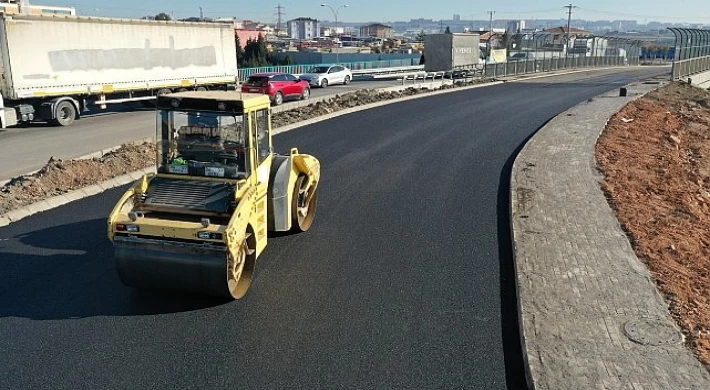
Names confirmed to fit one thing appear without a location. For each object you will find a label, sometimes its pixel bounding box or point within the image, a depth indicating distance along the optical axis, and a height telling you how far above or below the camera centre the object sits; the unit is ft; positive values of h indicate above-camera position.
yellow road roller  22.30 -6.03
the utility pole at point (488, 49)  154.81 -1.24
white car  127.03 -6.28
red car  91.43 -6.09
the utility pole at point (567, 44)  195.70 +0.24
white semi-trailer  65.41 -2.04
